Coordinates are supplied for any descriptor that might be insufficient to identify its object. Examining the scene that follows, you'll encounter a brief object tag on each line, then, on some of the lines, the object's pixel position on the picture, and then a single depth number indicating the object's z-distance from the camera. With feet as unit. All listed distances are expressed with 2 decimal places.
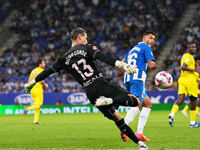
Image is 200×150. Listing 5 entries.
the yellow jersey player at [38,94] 108.88
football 63.38
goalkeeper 47.88
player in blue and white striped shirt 63.36
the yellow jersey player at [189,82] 87.75
